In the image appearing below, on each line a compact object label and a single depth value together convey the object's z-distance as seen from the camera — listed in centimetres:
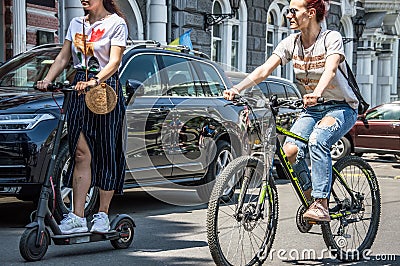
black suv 737
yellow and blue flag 1652
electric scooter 570
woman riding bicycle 581
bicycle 531
